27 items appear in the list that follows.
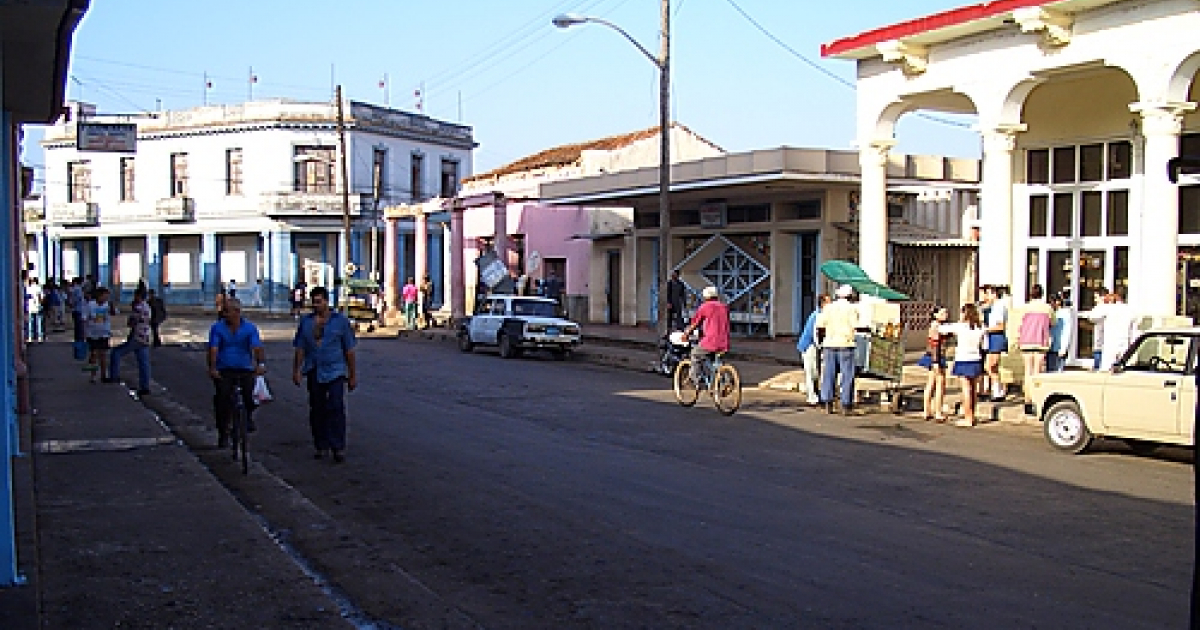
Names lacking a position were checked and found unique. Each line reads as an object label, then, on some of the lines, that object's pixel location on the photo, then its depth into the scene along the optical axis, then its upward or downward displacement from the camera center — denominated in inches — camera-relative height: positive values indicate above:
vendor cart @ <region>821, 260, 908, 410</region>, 693.3 -35.9
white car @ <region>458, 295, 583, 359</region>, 1078.4 -43.8
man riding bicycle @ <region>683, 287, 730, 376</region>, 673.6 -25.9
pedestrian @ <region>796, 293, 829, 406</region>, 705.6 -45.7
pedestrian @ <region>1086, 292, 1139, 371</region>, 658.8 -27.1
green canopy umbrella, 748.0 +0.7
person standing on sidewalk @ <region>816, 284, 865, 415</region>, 659.4 -37.2
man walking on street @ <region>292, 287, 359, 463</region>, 467.2 -34.4
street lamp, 956.0 +103.1
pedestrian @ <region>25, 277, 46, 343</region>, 1284.4 -36.5
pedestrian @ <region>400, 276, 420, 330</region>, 1542.8 -30.0
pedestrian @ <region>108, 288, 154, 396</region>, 741.3 -40.1
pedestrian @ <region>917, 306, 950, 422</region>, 644.1 -48.1
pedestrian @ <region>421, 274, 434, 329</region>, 1546.5 -32.1
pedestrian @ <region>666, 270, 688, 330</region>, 1073.4 -19.2
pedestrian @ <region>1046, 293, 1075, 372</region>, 700.7 -36.4
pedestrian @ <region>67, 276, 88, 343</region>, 1059.1 -27.8
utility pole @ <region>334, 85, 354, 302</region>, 1666.5 +136.0
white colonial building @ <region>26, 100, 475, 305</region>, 2214.6 +177.3
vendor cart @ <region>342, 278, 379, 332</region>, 1611.7 -31.9
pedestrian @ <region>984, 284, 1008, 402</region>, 706.2 -39.8
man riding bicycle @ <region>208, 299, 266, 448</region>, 473.4 -29.6
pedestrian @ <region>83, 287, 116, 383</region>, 778.2 -34.1
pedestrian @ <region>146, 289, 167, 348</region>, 1214.9 -34.2
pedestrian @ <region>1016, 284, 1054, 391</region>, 679.1 -29.8
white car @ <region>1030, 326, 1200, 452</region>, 486.6 -50.9
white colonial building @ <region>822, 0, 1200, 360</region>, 664.4 +100.6
